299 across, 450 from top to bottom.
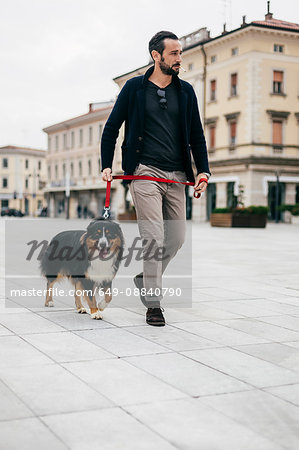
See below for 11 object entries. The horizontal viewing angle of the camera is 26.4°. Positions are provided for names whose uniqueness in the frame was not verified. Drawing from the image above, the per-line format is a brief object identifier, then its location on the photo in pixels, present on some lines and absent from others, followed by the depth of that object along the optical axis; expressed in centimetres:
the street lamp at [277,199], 3872
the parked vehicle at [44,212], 7212
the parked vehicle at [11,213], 7044
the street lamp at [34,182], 9468
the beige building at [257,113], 4047
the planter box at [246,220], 3012
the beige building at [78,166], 6188
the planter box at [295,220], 3656
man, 524
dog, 501
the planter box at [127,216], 3998
